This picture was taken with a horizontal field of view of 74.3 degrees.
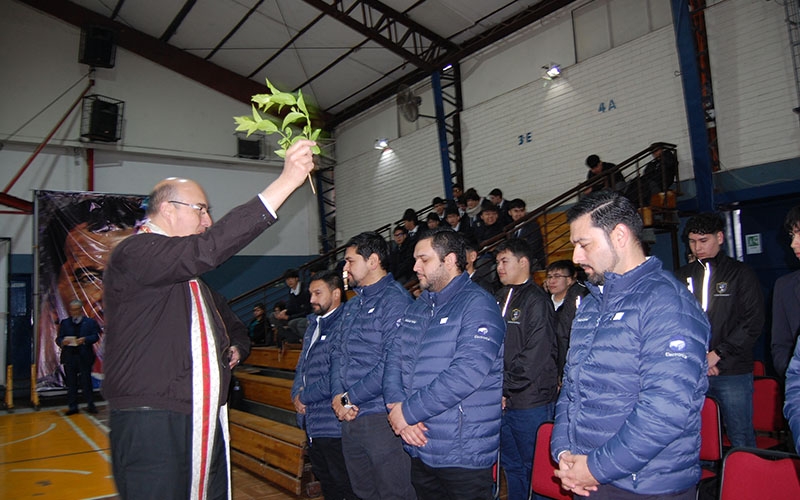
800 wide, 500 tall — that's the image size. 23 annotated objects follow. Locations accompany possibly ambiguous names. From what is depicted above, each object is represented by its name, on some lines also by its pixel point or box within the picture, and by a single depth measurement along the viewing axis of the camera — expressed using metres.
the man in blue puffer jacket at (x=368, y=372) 2.89
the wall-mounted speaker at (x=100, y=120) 11.38
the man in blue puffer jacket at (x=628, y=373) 1.62
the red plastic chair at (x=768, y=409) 3.58
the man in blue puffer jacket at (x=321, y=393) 3.35
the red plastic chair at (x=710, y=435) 2.71
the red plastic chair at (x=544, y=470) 2.46
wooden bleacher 4.48
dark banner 8.91
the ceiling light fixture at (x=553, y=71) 9.29
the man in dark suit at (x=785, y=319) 3.00
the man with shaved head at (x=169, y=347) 1.69
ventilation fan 12.28
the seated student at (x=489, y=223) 8.48
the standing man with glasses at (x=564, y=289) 3.97
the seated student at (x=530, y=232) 7.53
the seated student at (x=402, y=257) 9.60
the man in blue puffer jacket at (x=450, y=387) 2.33
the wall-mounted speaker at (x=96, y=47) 11.42
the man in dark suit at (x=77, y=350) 8.39
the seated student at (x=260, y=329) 9.37
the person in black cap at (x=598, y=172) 7.41
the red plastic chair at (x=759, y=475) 1.86
